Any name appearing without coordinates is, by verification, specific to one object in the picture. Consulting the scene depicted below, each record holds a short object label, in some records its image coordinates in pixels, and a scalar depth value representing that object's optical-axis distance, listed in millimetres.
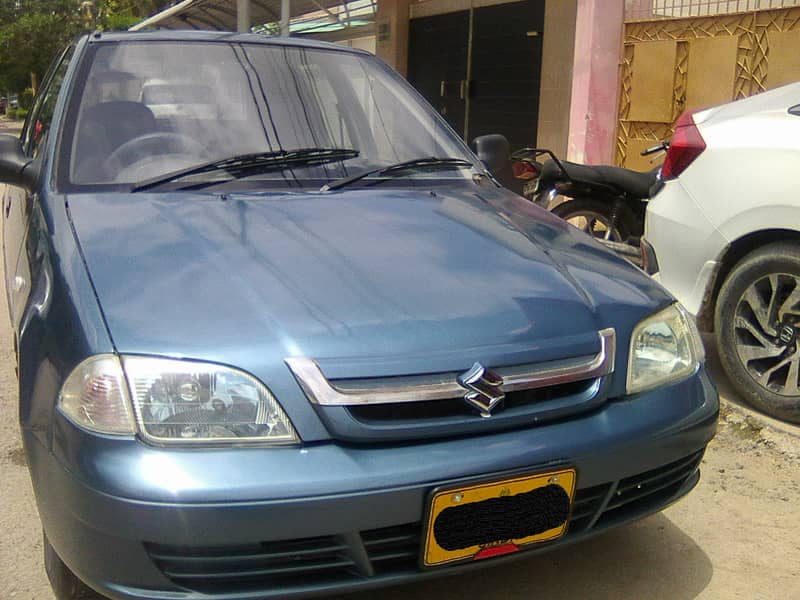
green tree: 37688
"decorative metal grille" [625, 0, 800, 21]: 6730
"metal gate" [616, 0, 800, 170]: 6527
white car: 3633
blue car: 1889
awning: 14000
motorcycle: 5836
